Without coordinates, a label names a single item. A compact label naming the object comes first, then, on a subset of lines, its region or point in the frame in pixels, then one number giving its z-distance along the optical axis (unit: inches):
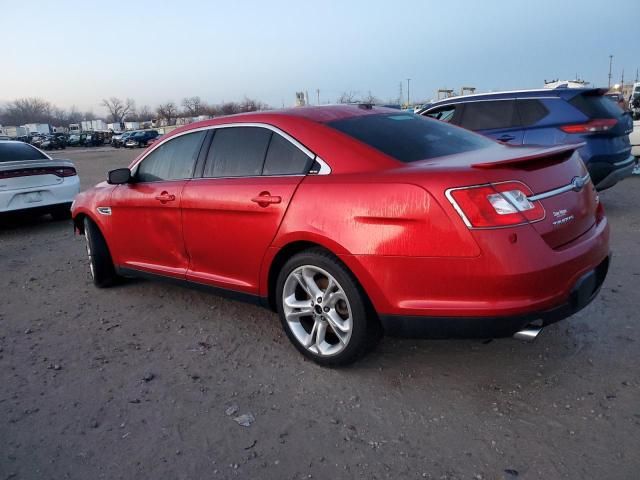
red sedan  98.5
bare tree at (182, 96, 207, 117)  3329.2
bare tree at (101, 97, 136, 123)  5900.6
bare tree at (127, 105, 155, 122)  5474.9
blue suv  257.9
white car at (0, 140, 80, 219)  304.2
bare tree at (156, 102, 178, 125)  3686.8
